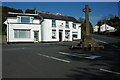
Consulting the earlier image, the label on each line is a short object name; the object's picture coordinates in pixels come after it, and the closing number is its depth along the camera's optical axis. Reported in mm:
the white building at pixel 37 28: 20406
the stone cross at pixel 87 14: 10972
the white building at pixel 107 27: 54877
